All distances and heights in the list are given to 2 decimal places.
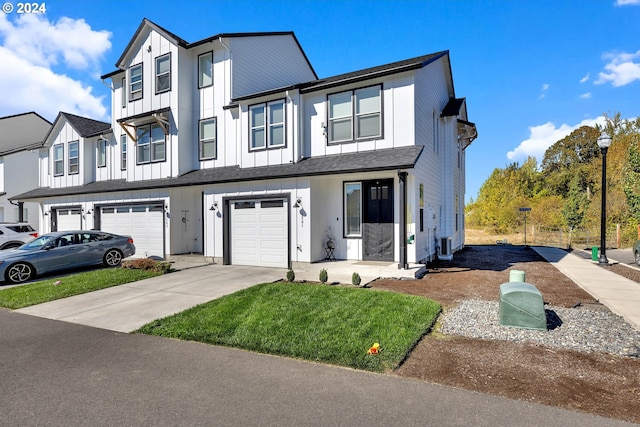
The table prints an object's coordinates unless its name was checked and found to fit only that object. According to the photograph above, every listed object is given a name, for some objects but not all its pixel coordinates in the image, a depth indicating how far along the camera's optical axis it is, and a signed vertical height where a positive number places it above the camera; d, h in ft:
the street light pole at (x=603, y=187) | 40.84 +2.84
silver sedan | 35.91 -4.31
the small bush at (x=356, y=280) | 28.55 -5.61
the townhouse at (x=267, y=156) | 37.19 +7.71
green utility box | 18.21 -5.29
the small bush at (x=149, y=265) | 37.27 -5.60
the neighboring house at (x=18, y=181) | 75.10 +8.15
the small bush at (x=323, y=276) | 29.58 -5.47
